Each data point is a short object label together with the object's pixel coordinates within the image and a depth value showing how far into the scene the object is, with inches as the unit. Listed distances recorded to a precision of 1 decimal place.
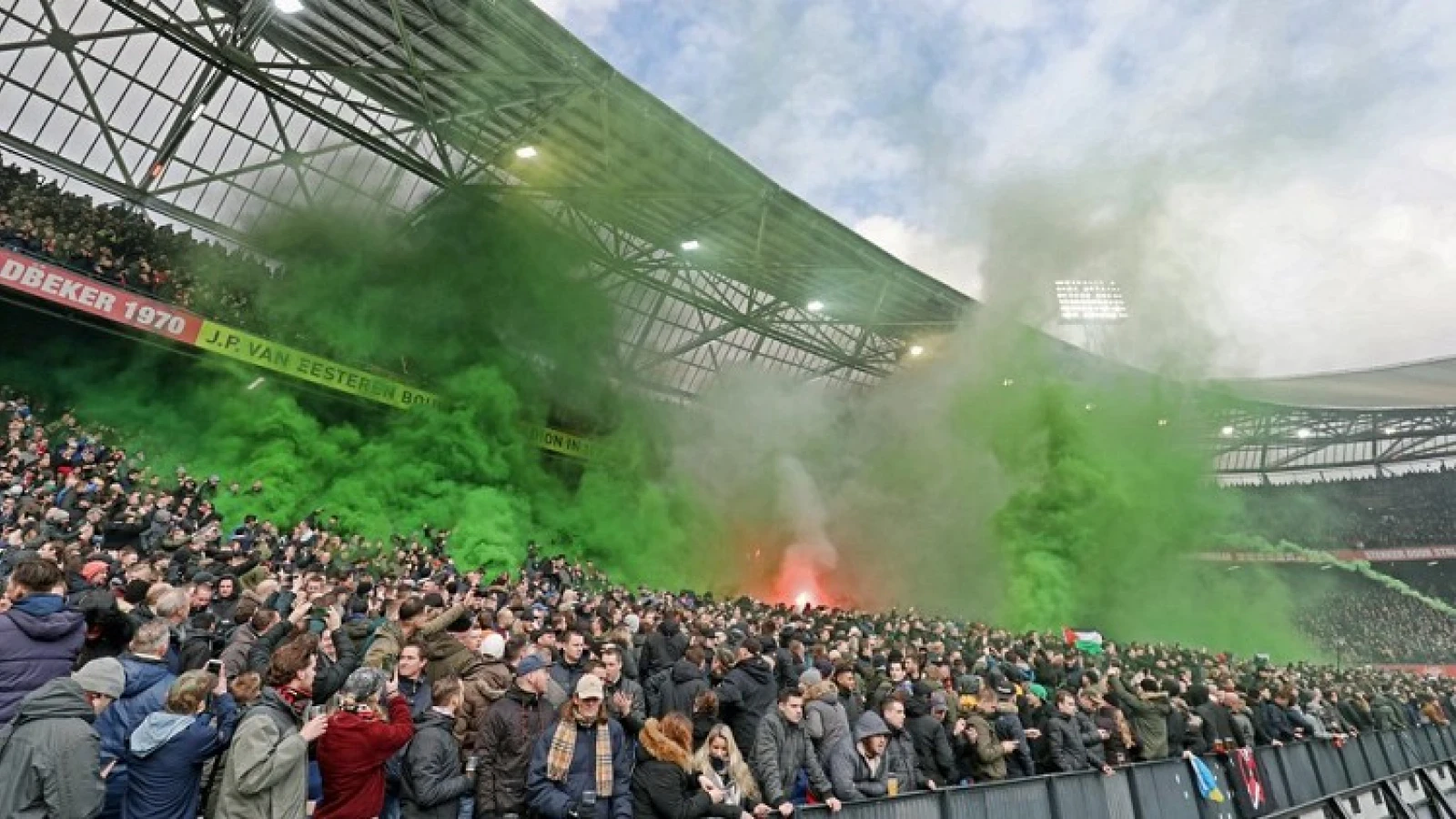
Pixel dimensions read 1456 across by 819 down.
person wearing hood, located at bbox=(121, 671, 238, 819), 119.2
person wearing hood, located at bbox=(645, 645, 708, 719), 205.5
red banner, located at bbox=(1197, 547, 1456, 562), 1365.7
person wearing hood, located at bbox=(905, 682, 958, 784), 219.0
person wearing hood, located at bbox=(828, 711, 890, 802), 182.7
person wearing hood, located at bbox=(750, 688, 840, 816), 167.8
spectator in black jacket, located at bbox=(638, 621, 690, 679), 253.4
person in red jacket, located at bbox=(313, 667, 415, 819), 127.3
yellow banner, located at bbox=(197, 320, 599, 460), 642.8
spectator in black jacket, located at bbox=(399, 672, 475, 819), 136.9
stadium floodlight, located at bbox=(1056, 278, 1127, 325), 1490.7
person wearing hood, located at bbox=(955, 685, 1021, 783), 228.4
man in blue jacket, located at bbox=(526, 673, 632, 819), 139.6
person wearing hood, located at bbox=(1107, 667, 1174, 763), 271.9
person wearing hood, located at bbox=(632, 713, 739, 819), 140.5
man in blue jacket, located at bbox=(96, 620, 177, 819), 126.5
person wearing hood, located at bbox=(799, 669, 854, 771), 188.9
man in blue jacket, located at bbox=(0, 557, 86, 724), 133.0
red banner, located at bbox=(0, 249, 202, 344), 546.0
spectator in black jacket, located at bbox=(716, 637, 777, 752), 196.1
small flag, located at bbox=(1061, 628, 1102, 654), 613.7
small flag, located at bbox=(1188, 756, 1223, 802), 259.1
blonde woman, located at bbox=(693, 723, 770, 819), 149.7
